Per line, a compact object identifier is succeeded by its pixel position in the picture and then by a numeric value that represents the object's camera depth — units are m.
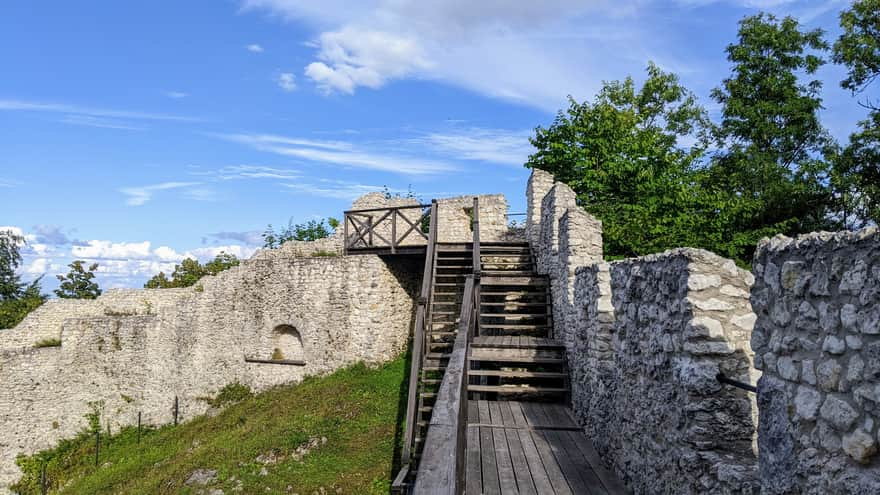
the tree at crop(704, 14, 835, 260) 14.95
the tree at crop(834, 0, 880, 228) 13.50
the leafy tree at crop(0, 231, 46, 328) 26.27
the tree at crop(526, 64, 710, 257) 11.89
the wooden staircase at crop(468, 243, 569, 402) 7.20
